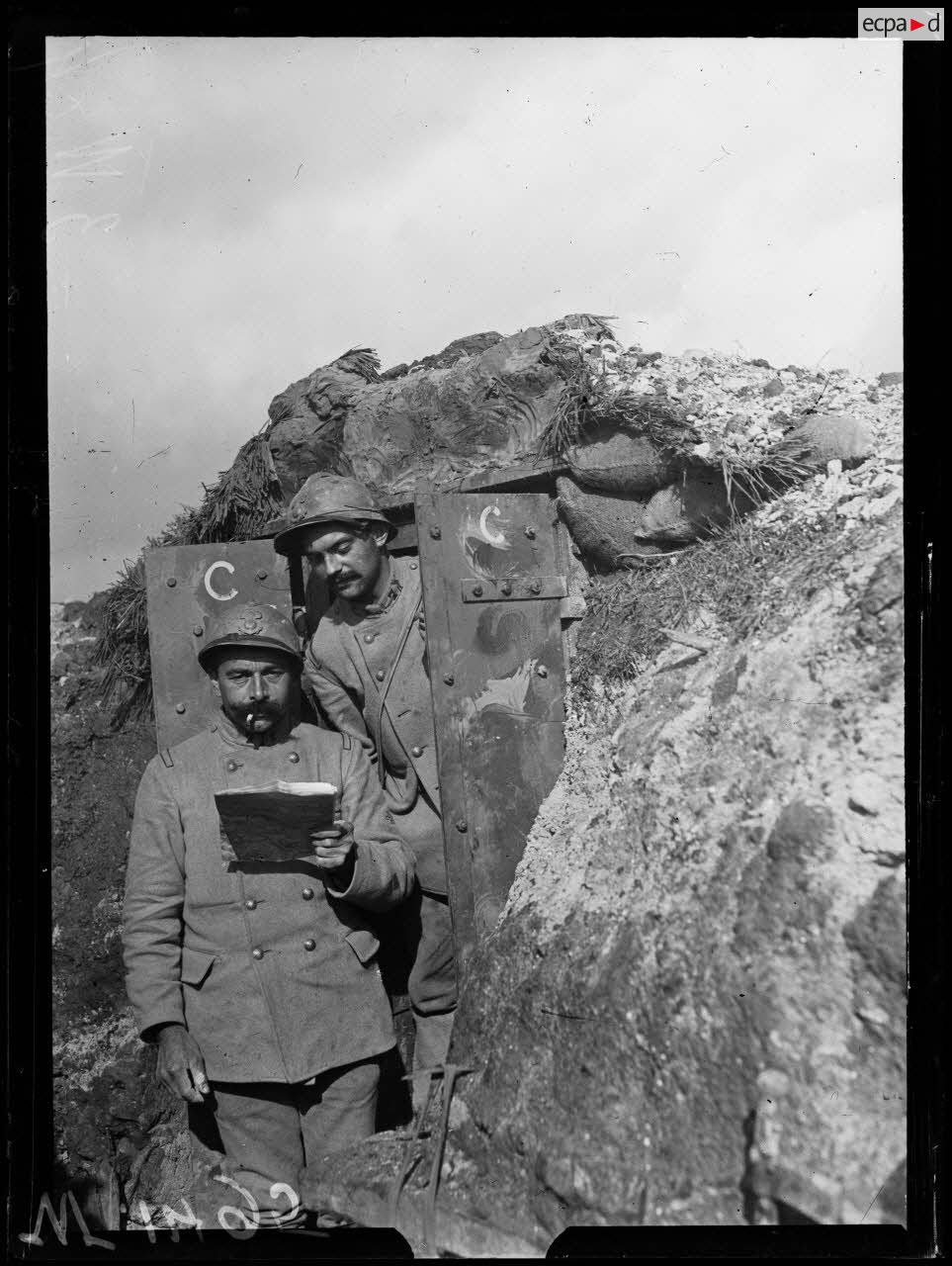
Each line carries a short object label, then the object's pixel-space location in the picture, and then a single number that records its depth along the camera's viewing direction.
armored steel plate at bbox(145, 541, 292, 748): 4.47
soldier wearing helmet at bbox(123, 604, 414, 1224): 3.85
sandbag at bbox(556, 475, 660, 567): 4.26
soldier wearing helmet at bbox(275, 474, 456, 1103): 4.26
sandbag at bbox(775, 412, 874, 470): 3.92
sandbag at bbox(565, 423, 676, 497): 4.18
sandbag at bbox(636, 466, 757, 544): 4.10
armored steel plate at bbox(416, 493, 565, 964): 4.07
